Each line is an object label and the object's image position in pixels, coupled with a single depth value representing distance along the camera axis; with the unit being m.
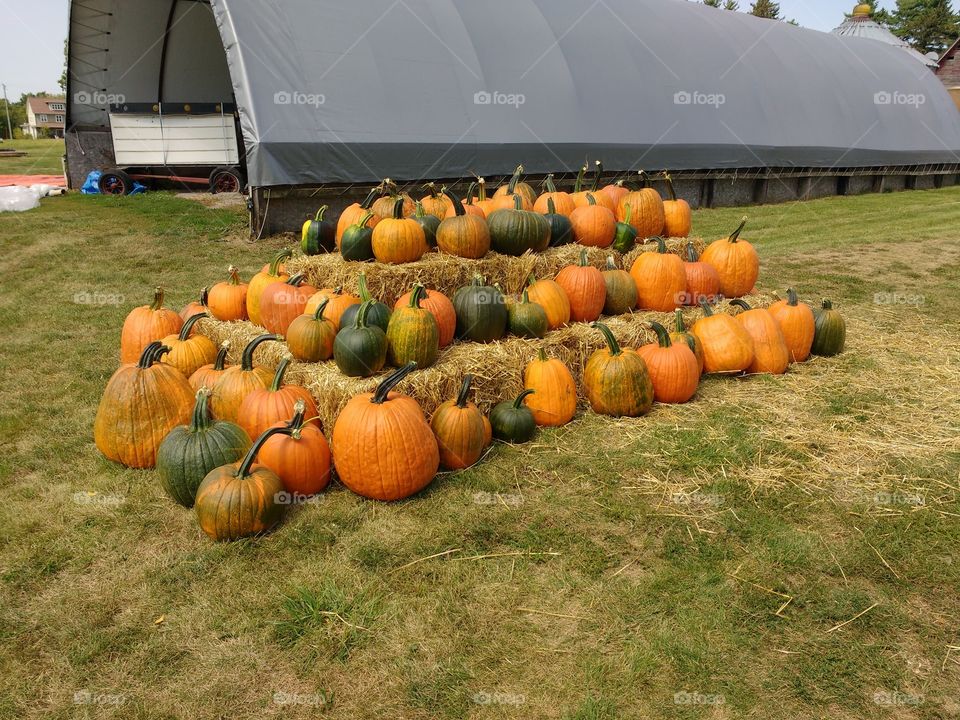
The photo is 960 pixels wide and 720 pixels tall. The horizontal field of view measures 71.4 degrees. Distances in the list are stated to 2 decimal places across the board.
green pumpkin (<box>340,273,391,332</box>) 4.33
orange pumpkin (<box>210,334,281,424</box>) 4.15
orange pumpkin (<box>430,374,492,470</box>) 3.99
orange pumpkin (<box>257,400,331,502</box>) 3.62
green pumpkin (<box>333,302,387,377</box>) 4.08
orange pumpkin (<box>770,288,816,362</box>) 5.76
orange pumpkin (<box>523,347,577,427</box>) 4.63
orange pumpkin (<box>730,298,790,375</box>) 5.52
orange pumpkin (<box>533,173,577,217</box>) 6.27
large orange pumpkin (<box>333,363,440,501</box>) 3.63
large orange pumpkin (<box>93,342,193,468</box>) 3.95
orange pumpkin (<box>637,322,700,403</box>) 4.90
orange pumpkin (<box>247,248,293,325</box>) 5.20
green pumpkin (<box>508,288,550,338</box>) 4.99
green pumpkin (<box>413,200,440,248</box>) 5.34
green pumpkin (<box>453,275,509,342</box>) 4.82
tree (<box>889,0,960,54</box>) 56.84
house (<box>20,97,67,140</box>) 78.77
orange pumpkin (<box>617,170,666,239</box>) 6.39
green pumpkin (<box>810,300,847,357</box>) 5.89
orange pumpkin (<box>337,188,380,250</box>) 5.31
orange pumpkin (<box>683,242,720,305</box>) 6.01
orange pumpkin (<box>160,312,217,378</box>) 4.67
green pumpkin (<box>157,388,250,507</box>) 3.54
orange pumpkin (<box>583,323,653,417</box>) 4.69
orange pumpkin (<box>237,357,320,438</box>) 3.94
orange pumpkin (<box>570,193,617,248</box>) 5.98
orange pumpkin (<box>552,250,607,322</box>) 5.42
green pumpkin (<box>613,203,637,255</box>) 6.16
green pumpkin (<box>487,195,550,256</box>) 5.39
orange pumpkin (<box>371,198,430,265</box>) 4.96
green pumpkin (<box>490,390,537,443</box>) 4.38
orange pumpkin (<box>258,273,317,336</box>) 4.86
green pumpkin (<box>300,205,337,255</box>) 5.67
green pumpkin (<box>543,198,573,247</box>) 5.87
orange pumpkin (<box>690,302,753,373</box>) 5.41
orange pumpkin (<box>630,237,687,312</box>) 5.78
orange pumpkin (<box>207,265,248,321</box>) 5.41
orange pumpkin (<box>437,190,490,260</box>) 5.16
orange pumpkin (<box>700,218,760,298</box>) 6.23
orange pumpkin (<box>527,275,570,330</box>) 5.21
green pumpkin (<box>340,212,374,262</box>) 5.04
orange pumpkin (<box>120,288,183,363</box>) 5.14
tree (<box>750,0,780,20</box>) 61.04
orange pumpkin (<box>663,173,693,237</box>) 6.73
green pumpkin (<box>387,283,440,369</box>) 4.26
